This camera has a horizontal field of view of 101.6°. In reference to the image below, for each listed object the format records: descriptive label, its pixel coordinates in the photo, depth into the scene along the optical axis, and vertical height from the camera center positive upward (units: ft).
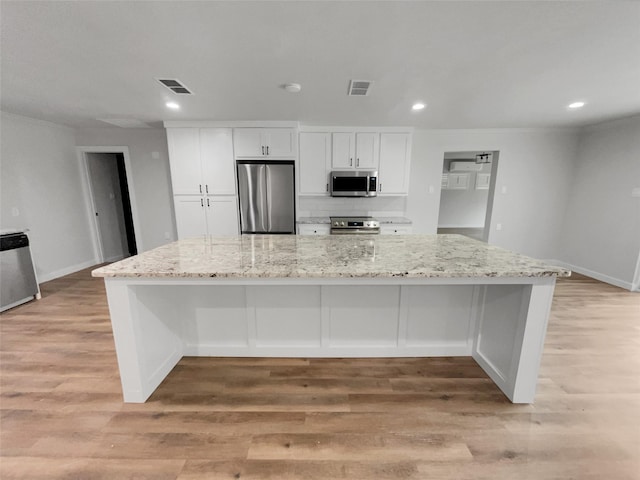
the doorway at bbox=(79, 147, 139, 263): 14.66 -0.61
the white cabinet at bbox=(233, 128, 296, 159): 12.75 +2.51
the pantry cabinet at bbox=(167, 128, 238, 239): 12.80 +0.67
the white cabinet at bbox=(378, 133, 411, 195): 13.67 +1.60
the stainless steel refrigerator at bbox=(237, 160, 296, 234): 13.08 -0.11
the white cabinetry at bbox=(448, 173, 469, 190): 25.18 +1.32
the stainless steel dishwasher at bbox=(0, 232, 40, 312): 9.42 -2.93
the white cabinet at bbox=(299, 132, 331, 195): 13.56 +1.63
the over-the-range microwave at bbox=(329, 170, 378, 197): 13.57 +0.58
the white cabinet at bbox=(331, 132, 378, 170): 13.61 +2.25
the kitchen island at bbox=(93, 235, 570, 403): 4.86 -2.54
